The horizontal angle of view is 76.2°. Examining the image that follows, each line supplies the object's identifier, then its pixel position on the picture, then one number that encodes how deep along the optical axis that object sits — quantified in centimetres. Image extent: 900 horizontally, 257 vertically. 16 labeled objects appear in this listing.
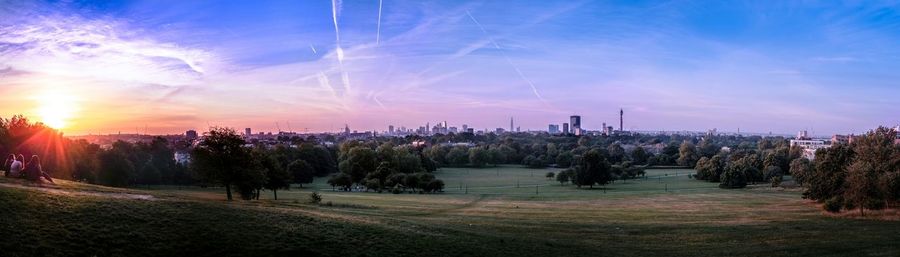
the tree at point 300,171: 11781
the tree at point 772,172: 12472
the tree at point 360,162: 12088
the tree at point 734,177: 11289
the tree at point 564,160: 18221
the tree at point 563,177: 12188
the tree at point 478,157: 18662
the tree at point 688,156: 17762
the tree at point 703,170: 13012
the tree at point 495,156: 19386
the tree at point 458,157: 18975
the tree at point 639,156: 19062
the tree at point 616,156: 18082
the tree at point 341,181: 10625
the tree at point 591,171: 11519
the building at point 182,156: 15512
